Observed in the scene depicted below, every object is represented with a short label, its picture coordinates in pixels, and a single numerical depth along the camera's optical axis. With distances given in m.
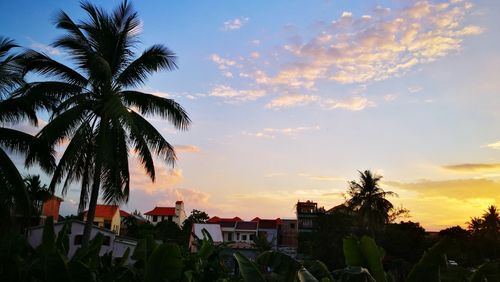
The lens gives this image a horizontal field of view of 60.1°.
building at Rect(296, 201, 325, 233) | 61.17
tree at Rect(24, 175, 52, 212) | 32.90
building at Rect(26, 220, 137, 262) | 30.20
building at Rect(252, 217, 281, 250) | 65.37
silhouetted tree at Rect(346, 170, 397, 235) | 43.28
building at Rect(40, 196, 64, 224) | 45.05
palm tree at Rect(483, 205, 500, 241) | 53.81
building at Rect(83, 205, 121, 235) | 61.66
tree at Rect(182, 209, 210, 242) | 69.23
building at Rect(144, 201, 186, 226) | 74.06
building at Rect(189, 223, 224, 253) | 58.03
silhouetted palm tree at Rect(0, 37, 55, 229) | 14.65
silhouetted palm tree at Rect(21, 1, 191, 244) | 14.48
